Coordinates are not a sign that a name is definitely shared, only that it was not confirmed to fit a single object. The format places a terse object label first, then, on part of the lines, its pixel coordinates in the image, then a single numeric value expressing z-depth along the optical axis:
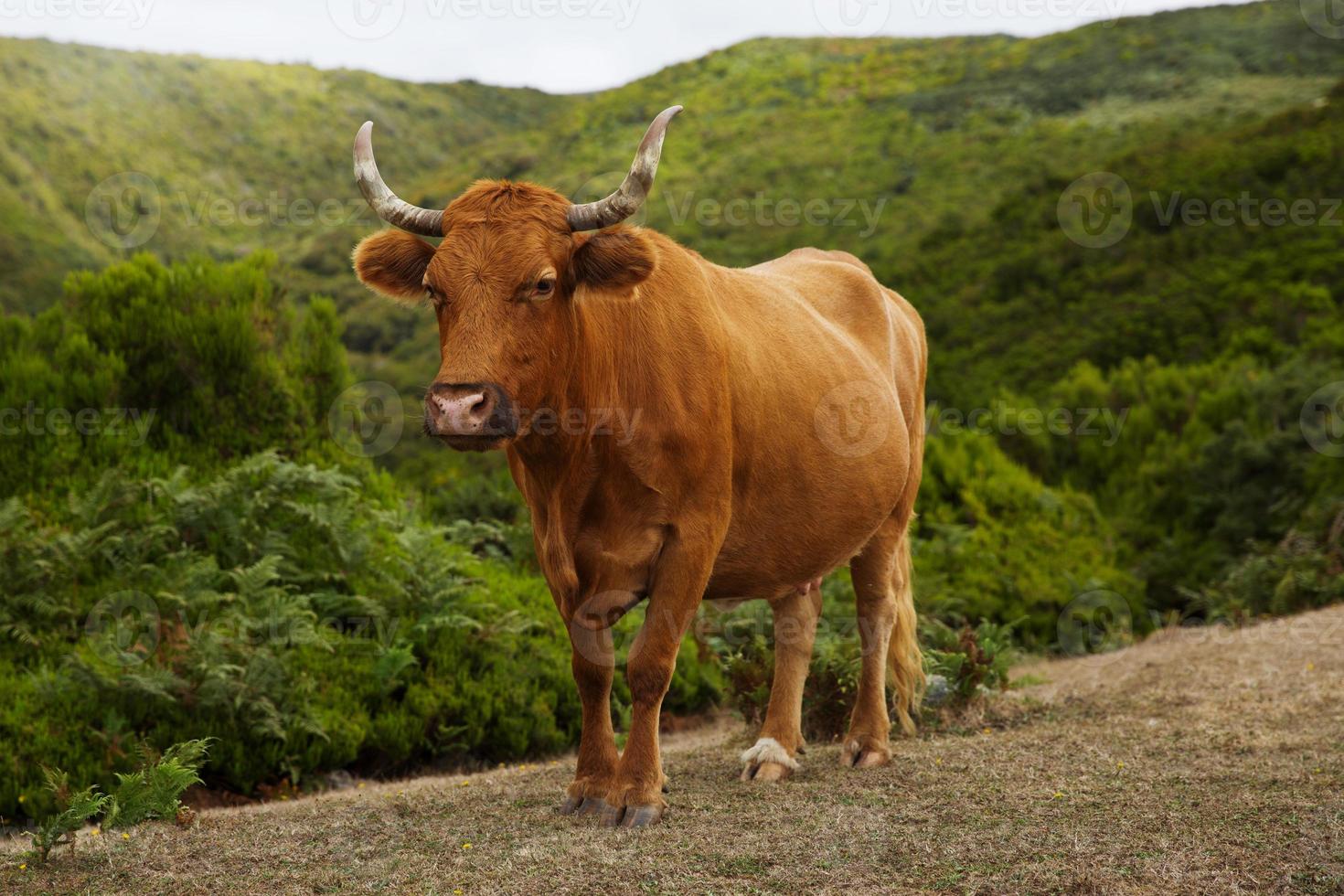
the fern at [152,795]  5.26
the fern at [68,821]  4.70
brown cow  4.84
